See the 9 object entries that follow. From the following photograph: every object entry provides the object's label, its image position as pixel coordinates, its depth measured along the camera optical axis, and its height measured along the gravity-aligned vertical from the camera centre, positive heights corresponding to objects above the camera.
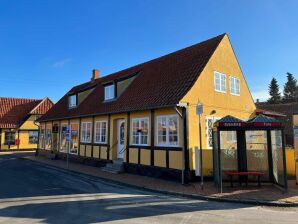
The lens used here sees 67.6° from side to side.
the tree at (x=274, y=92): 55.63 +11.14
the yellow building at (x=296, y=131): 9.11 +0.18
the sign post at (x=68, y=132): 13.17 +0.28
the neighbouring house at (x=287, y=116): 23.32 +2.07
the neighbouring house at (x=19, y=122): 26.78 +1.79
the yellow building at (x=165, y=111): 10.14 +1.38
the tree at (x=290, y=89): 54.15 +11.54
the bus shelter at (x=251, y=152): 8.40 -0.69
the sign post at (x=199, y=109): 8.42 +1.02
